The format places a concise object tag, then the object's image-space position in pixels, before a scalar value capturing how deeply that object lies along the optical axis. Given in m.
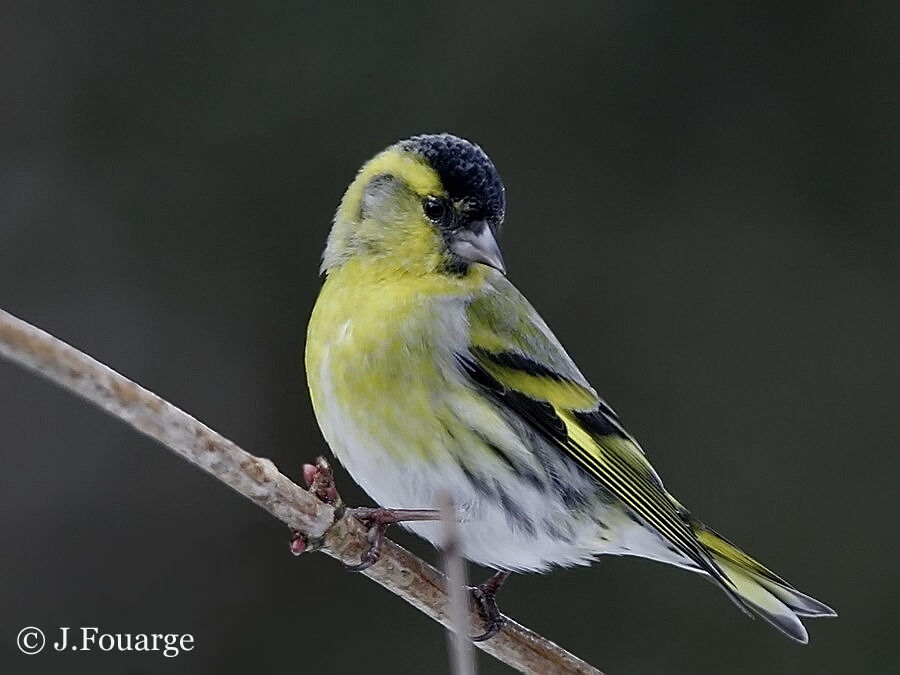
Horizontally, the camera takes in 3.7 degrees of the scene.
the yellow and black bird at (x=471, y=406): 2.42
